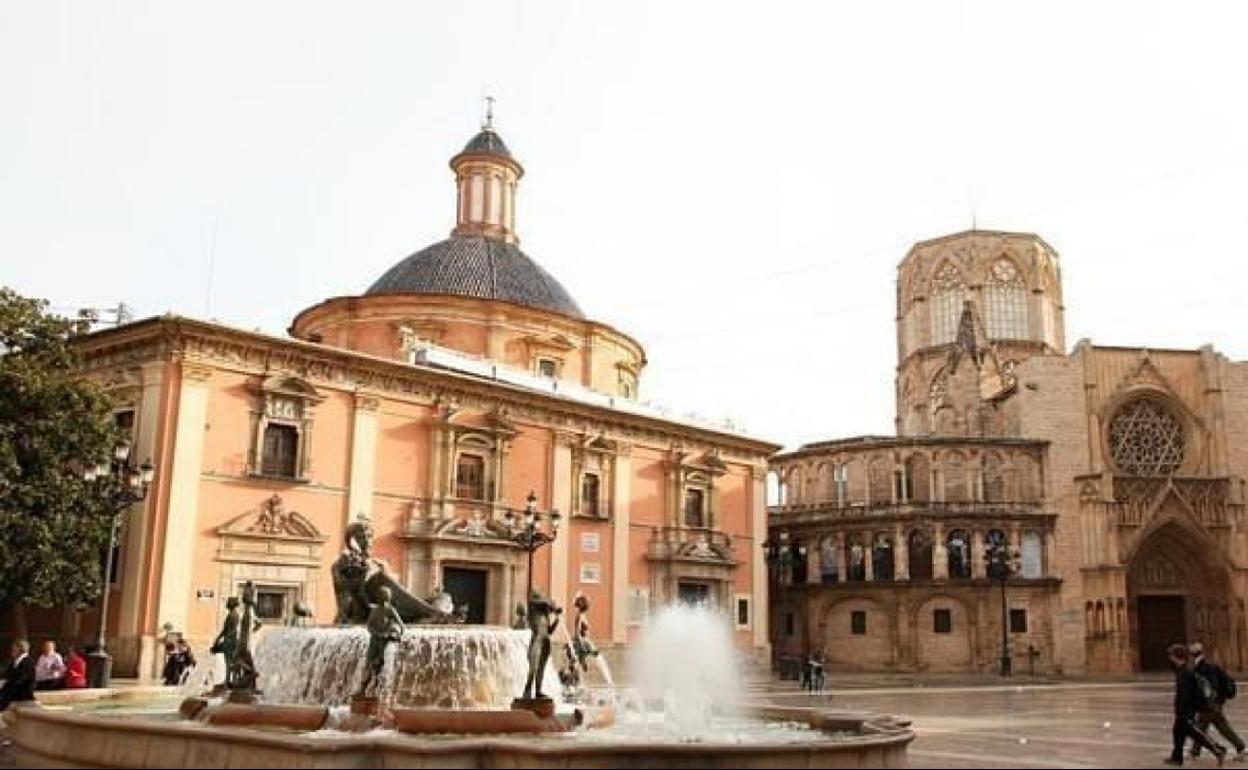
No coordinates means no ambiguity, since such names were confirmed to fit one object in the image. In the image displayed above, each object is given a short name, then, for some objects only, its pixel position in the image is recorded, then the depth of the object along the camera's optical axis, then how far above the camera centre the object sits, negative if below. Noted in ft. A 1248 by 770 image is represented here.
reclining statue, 43.42 +1.03
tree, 68.33 +8.45
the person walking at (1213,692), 38.40 -2.18
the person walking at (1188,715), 37.40 -2.83
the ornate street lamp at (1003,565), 128.77 +7.12
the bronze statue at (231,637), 42.22 -0.86
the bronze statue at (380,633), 35.96 -0.53
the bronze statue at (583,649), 55.83 -1.44
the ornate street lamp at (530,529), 76.79 +6.96
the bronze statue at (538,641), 37.09 -0.72
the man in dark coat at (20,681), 46.34 -2.86
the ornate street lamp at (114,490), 59.88 +7.25
